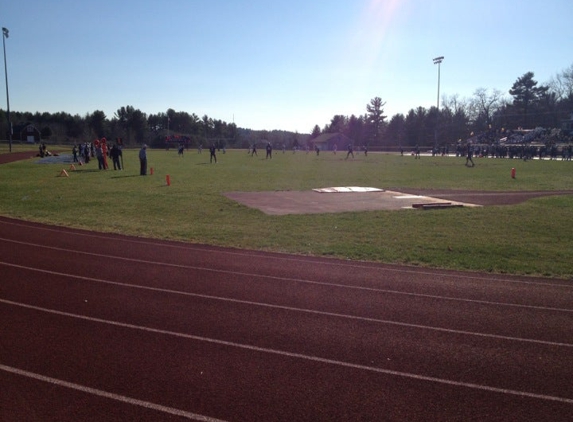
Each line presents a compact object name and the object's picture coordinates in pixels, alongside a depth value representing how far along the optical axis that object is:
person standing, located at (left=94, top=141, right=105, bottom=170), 33.97
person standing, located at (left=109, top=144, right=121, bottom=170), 33.75
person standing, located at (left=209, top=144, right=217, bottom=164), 47.66
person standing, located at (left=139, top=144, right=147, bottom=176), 28.55
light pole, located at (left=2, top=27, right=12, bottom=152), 54.00
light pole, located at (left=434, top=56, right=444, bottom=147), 83.06
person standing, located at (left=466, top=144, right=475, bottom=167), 42.12
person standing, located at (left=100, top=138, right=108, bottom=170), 33.19
